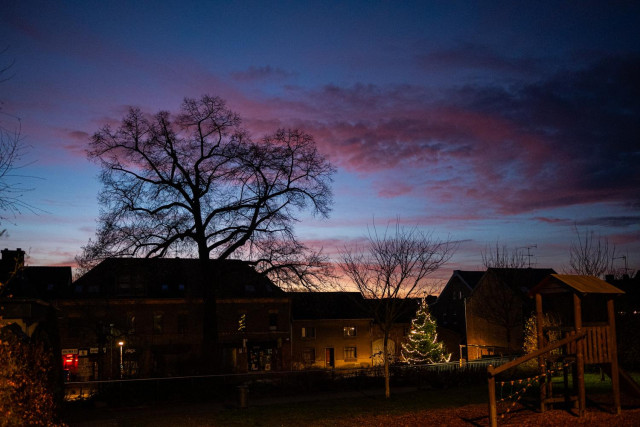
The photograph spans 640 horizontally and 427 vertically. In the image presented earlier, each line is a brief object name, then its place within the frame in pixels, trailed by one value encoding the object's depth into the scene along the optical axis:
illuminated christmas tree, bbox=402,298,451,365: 43.88
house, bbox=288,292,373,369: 54.44
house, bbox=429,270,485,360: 58.09
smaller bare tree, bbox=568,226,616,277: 32.31
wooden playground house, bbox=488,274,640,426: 15.13
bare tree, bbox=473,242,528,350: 49.47
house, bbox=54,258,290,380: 44.72
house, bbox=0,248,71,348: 14.73
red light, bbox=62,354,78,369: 33.42
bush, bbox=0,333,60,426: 9.42
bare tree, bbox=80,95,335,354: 26.91
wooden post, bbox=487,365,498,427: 12.77
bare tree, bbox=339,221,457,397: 23.41
